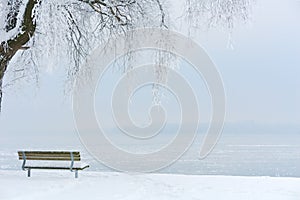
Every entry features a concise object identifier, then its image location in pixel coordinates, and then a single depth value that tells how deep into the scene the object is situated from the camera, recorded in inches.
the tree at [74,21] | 211.9
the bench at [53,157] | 310.7
